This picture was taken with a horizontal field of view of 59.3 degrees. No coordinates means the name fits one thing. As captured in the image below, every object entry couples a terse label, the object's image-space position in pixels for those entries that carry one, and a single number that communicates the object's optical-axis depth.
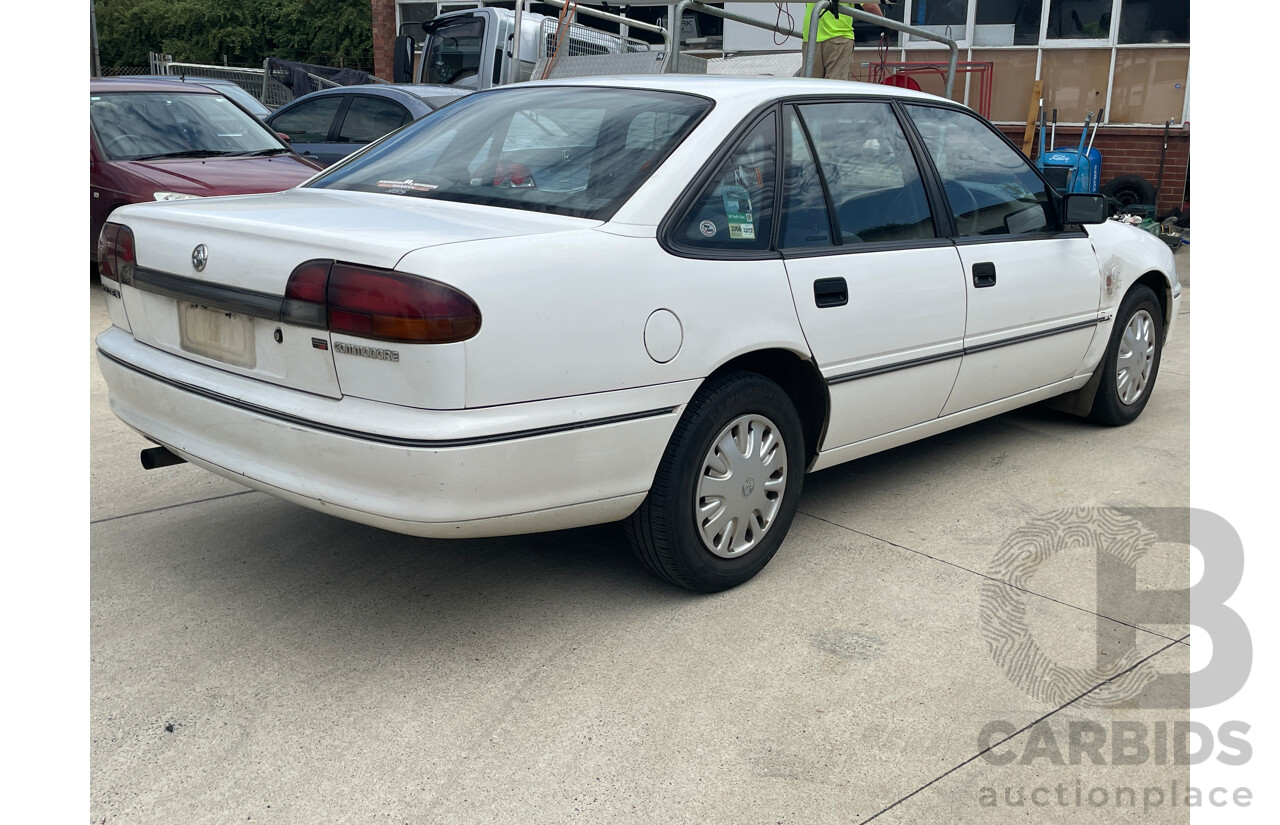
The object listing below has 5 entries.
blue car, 9.30
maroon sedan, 7.78
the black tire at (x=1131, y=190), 13.76
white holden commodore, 2.75
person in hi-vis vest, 7.97
